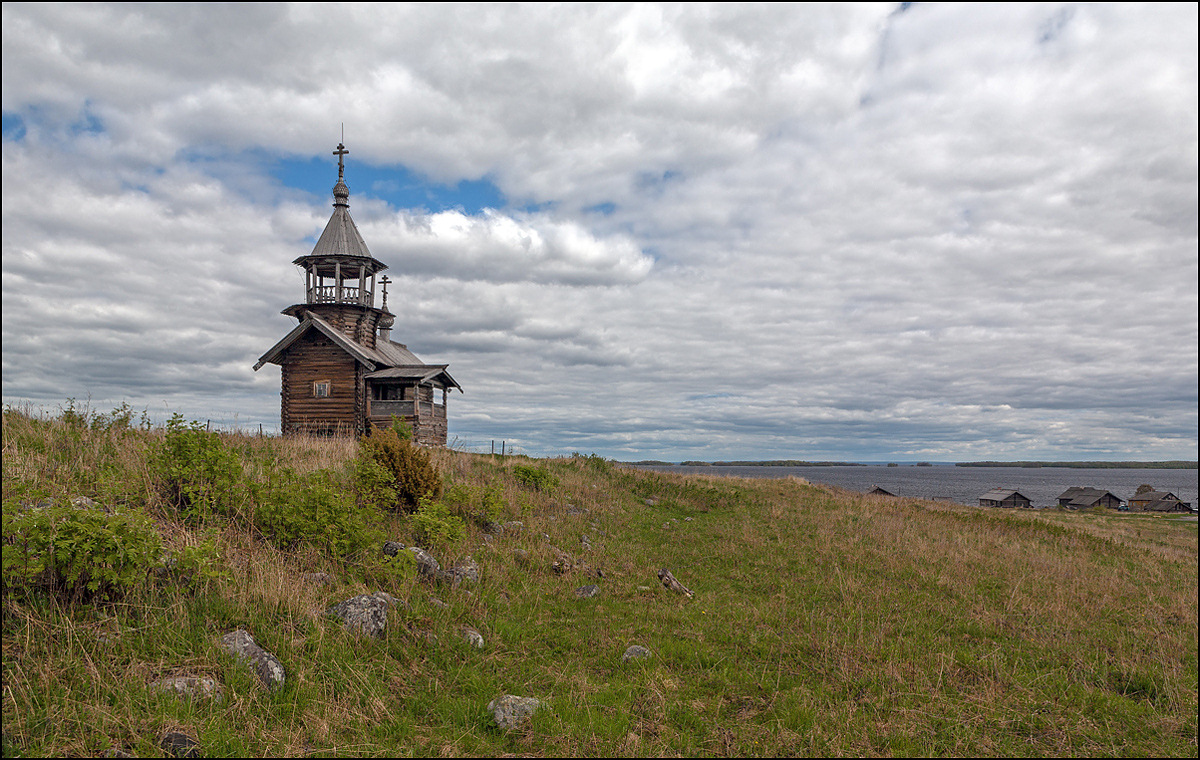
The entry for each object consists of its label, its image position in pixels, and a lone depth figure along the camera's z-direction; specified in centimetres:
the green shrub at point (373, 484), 1059
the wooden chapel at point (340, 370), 2936
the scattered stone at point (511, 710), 520
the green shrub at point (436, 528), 966
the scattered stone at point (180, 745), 420
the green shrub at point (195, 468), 816
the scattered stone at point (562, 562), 1049
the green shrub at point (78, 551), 496
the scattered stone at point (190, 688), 471
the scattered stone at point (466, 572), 866
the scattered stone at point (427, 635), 660
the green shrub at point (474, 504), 1231
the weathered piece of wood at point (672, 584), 1038
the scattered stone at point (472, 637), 681
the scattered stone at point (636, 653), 693
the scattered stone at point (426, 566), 859
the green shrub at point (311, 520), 815
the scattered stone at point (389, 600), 699
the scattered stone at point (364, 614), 641
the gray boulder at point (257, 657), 520
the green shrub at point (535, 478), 1783
